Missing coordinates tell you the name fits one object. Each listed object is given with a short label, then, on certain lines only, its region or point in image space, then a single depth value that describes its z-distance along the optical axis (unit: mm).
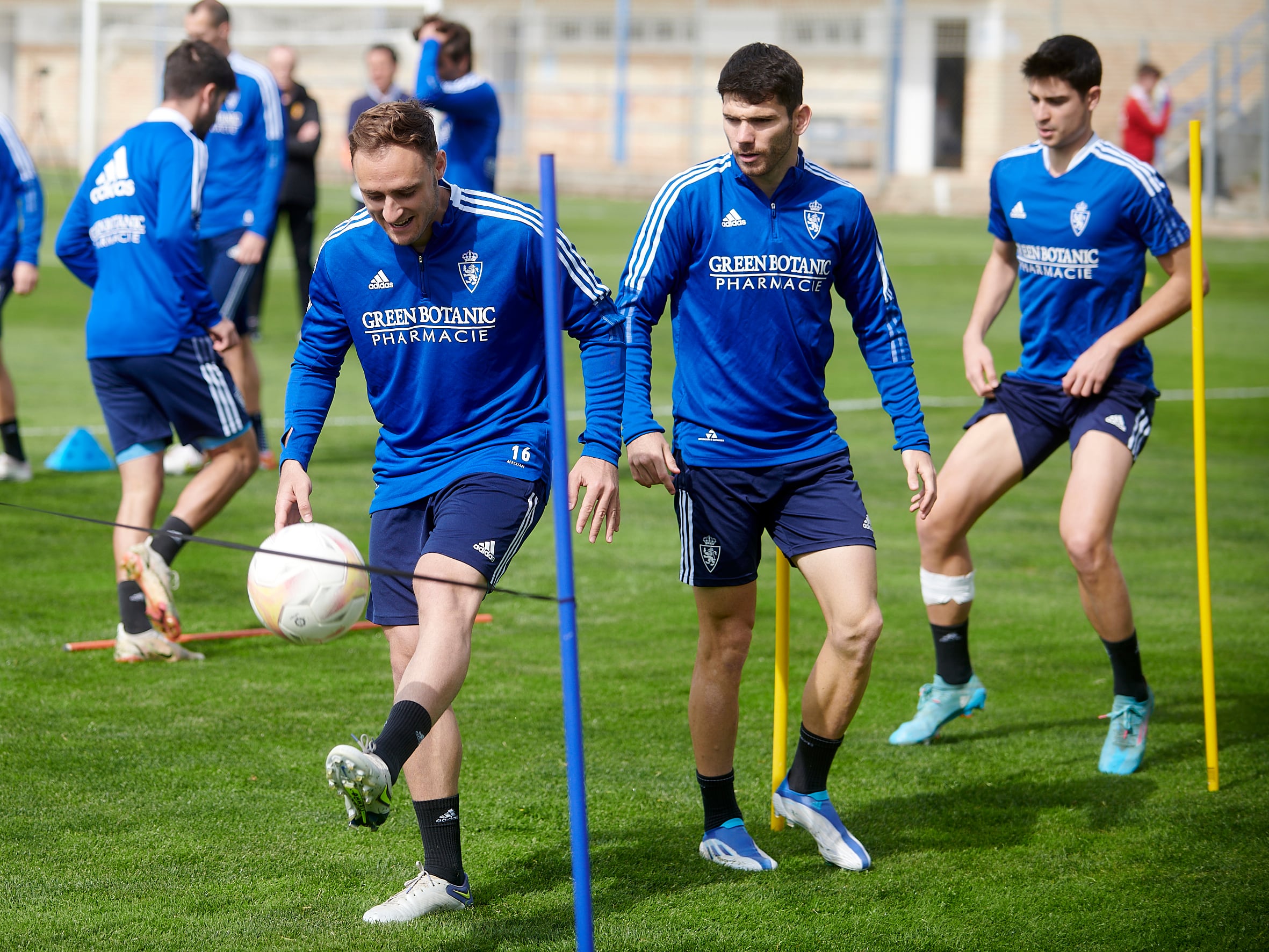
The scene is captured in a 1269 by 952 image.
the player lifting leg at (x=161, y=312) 13047
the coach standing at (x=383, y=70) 27516
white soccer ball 7984
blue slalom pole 6500
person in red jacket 49687
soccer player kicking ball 7914
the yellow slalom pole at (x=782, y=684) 9477
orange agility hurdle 12734
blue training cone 19500
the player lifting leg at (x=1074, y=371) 10844
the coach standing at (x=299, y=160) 29031
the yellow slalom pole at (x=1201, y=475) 10414
